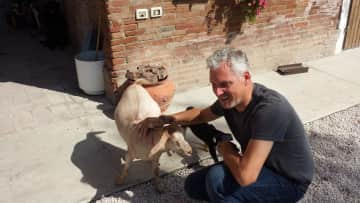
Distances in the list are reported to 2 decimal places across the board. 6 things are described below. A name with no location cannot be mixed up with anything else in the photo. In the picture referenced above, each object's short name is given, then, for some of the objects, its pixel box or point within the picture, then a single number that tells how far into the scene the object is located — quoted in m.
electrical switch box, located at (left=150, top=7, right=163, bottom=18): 3.88
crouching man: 1.90
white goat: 2.25
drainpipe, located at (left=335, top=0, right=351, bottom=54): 5.52
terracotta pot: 3.56
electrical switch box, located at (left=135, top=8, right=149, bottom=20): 3.79
